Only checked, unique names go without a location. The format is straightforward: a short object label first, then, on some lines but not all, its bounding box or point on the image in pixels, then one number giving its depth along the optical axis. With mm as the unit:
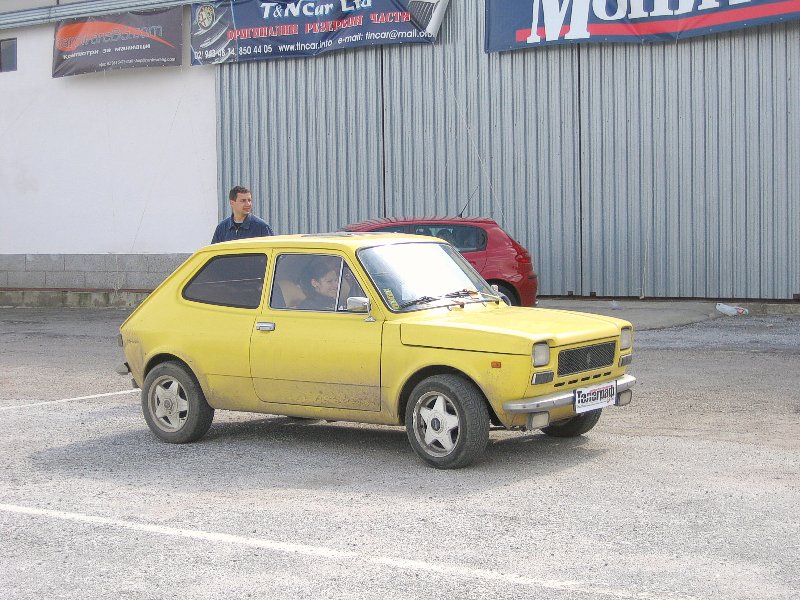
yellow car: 7488
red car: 16547
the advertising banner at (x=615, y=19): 18453
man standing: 10812
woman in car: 8289
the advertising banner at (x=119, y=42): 24344
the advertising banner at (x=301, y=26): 21609
